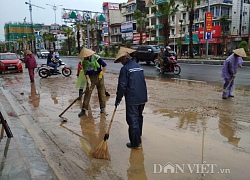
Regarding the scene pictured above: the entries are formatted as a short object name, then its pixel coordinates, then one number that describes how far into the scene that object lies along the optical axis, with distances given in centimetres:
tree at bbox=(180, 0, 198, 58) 2512
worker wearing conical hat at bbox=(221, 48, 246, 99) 704
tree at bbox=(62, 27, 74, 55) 5666
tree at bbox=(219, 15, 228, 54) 3587
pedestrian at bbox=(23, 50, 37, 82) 1206
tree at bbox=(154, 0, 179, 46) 2901
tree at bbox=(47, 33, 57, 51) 6366
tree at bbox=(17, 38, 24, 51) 7852
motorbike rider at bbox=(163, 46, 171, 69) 1366
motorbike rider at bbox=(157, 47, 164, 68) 1393
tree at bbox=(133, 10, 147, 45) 4088
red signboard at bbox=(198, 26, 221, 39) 3862
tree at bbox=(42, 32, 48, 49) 6897
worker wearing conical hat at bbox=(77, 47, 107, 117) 570
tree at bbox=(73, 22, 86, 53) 5061
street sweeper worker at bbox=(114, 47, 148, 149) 376
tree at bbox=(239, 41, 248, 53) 2414
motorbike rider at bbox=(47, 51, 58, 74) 1411
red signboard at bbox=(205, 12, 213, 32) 2274
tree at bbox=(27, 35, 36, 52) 7291
